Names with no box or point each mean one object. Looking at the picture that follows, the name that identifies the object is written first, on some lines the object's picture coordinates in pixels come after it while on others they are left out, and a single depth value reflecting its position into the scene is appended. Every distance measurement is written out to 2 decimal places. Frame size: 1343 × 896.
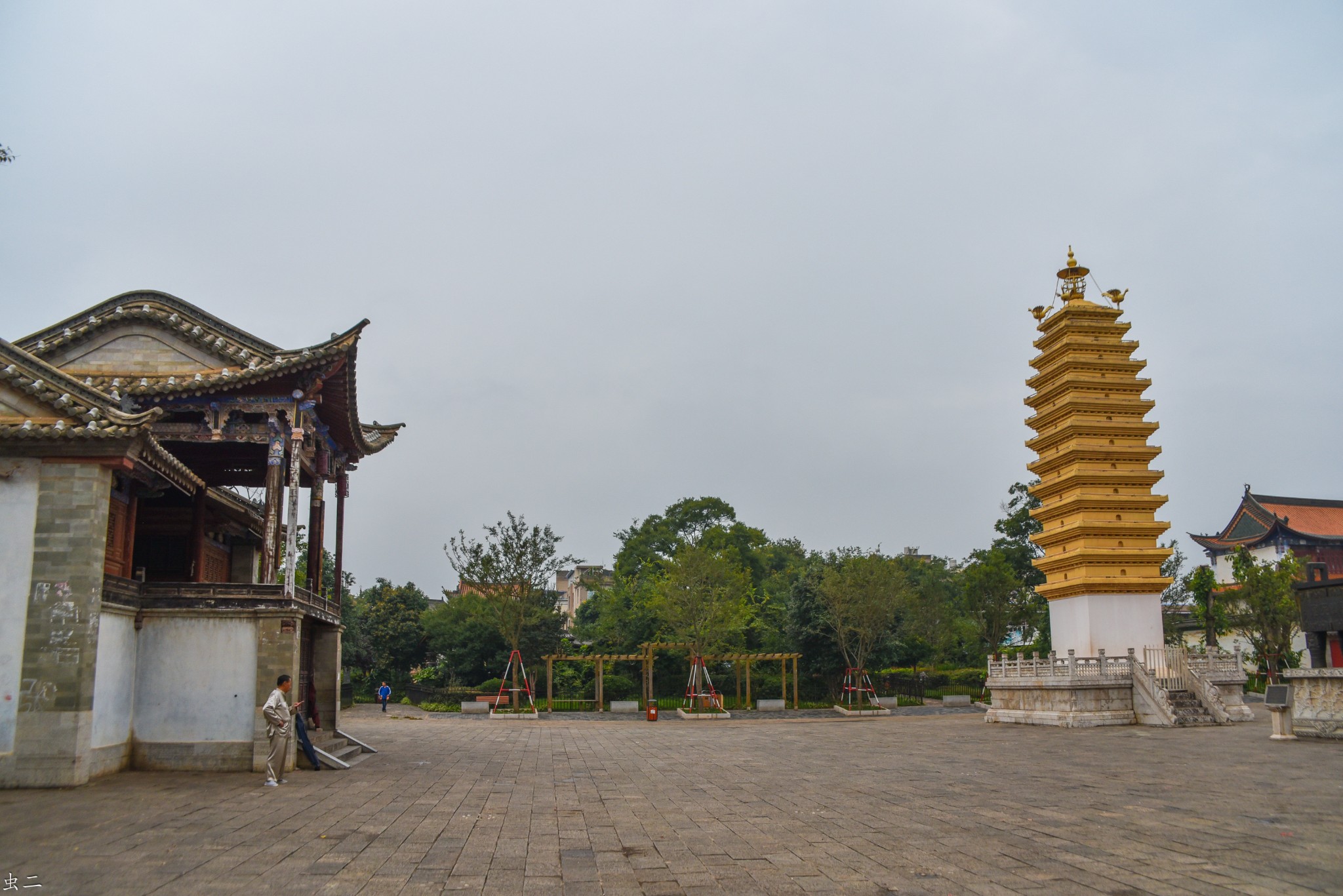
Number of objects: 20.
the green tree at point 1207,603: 38.03
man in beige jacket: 13.12
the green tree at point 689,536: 56.94
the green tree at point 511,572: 33.72
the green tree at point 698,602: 34.19
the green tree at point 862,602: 35.41
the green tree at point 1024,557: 45.72
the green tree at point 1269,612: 38.16
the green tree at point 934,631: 41.62
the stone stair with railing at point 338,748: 16.25
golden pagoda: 29.08
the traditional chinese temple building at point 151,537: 12.55
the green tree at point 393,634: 44.34
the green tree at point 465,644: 38.78
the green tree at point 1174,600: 44.31
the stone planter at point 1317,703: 16.84
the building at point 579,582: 69.26
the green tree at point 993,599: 43.62
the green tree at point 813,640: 38.19
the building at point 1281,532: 53.19
